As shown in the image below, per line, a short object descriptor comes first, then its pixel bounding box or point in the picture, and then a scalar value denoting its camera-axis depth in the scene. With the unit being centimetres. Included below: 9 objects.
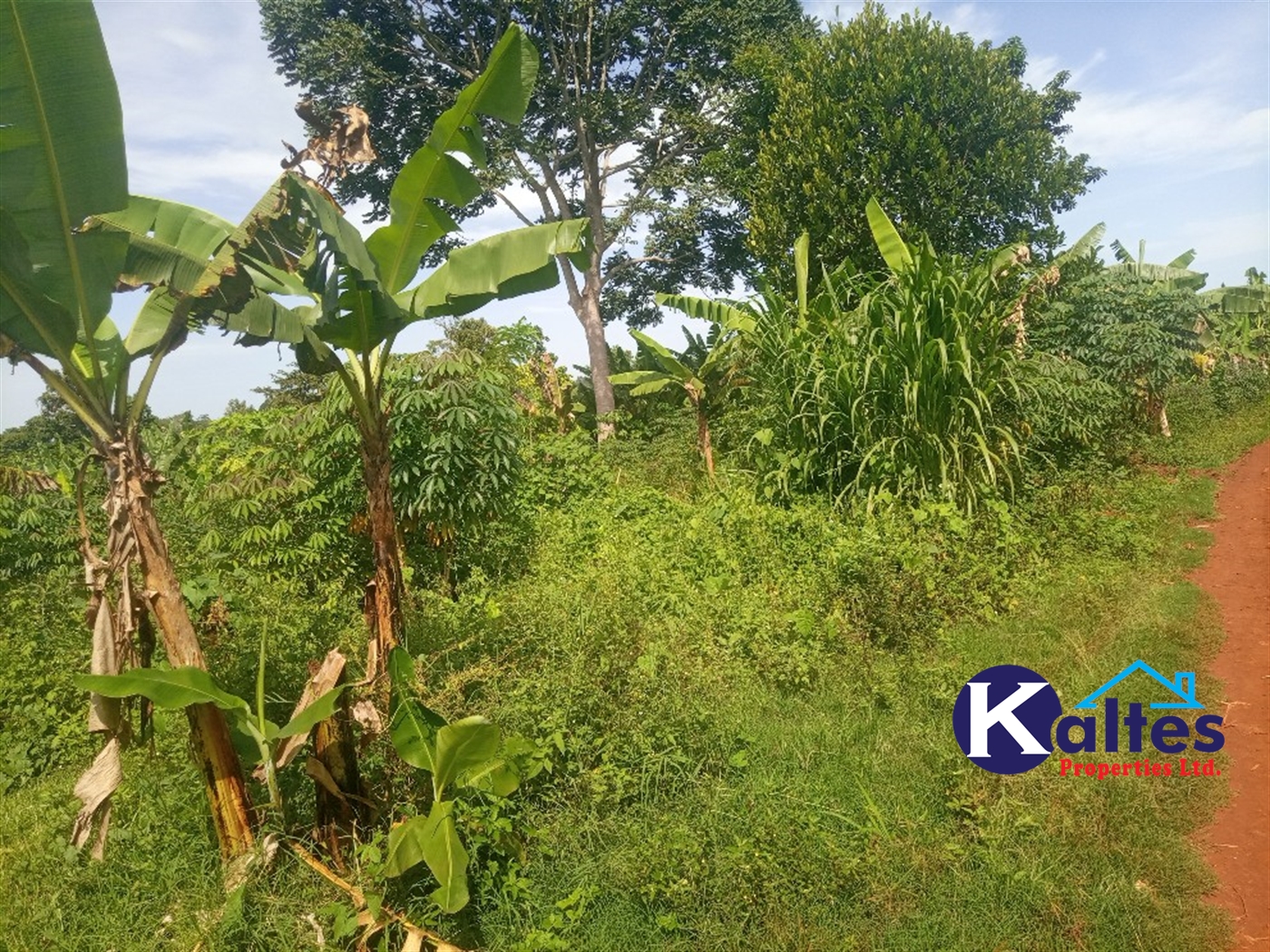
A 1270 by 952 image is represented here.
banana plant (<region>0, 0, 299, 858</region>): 289
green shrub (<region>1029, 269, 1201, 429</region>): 1025
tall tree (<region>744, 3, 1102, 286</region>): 1170
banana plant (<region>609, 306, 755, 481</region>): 1054
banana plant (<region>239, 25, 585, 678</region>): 364
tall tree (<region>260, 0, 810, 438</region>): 1436
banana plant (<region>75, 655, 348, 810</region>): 291
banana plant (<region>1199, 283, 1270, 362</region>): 1728
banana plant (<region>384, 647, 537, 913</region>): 296
